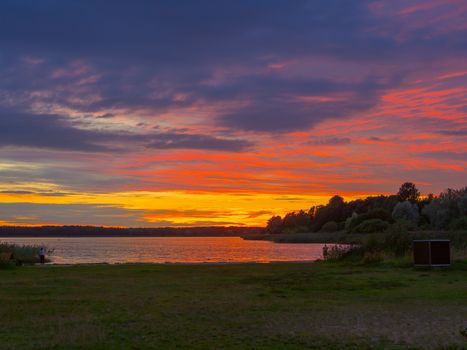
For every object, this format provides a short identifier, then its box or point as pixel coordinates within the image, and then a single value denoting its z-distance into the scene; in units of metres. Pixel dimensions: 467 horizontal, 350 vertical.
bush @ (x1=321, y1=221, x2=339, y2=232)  141.44
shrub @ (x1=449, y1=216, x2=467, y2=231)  68.75
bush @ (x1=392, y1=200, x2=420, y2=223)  108.00
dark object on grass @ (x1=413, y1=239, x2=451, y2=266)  31.62
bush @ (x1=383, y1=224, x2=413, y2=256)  39.69
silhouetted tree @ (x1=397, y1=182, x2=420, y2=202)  177.12
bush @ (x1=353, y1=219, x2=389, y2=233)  83.33
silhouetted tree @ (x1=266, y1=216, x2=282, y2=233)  193.74
